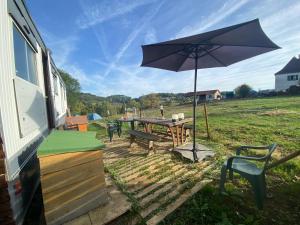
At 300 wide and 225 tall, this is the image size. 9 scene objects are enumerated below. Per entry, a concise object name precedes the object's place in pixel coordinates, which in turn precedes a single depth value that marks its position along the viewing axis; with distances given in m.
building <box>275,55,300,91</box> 39.44
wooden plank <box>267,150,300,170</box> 2.02
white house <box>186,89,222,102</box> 50.52
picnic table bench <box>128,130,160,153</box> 4.83
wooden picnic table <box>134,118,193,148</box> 5.23
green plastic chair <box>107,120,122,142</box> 7.29
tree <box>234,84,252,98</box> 38.72
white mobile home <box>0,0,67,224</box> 2.14
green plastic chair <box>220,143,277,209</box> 2.46
